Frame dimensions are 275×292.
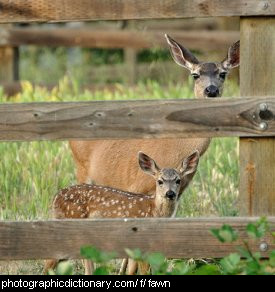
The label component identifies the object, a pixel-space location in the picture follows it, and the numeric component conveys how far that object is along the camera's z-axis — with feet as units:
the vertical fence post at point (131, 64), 127.00
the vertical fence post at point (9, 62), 106.73
